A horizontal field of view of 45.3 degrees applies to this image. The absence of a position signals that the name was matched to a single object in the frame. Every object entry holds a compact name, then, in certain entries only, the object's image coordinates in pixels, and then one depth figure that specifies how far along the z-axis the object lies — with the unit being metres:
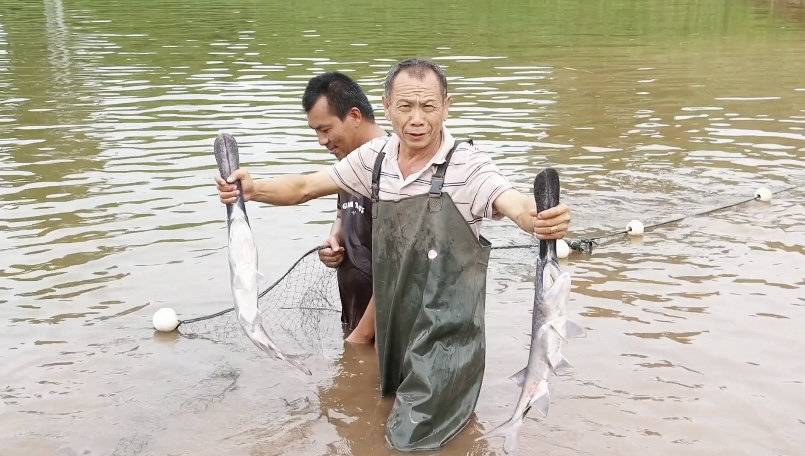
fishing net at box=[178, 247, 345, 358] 6.40
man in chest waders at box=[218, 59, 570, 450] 4.61
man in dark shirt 5.71
